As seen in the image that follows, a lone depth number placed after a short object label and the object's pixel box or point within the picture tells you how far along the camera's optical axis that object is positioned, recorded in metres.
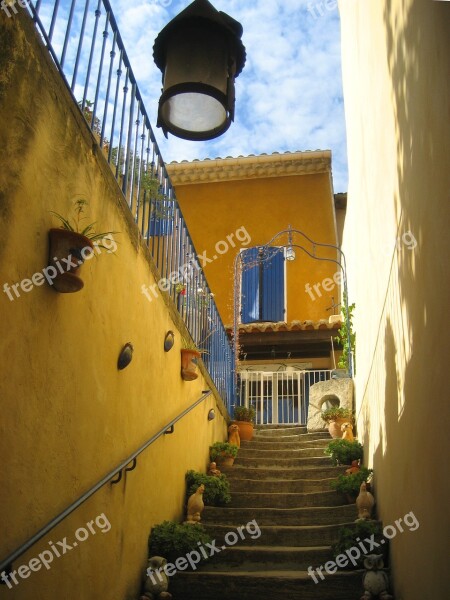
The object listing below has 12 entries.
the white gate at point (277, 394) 12.04
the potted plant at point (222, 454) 8.19
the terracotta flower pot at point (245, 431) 9.74
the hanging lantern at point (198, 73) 2.60
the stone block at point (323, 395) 9.87
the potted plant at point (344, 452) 7.67
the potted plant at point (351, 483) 6.63
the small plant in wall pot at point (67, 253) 3.32
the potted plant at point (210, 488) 6.86
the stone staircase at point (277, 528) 5.10
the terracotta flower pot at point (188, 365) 6.78
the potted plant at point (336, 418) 9.08
